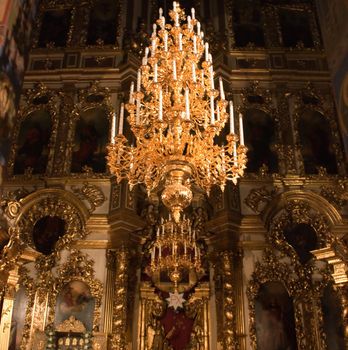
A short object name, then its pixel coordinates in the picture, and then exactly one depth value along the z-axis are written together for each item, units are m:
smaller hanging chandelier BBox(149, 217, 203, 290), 10.96
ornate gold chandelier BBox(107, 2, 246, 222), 6.78
